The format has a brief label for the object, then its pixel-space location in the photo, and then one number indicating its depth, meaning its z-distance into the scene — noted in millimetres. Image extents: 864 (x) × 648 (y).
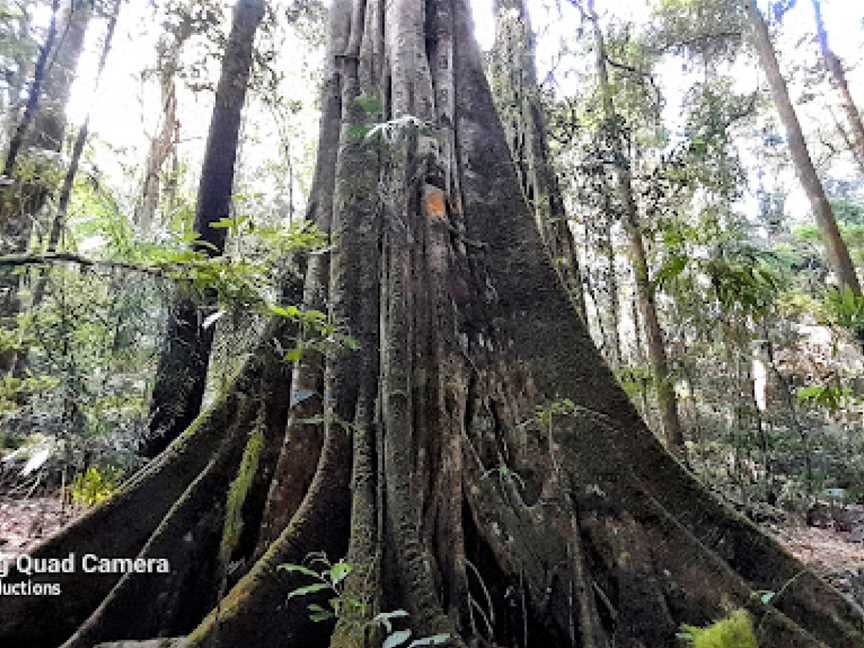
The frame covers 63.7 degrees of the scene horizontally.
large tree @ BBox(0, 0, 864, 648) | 2889
